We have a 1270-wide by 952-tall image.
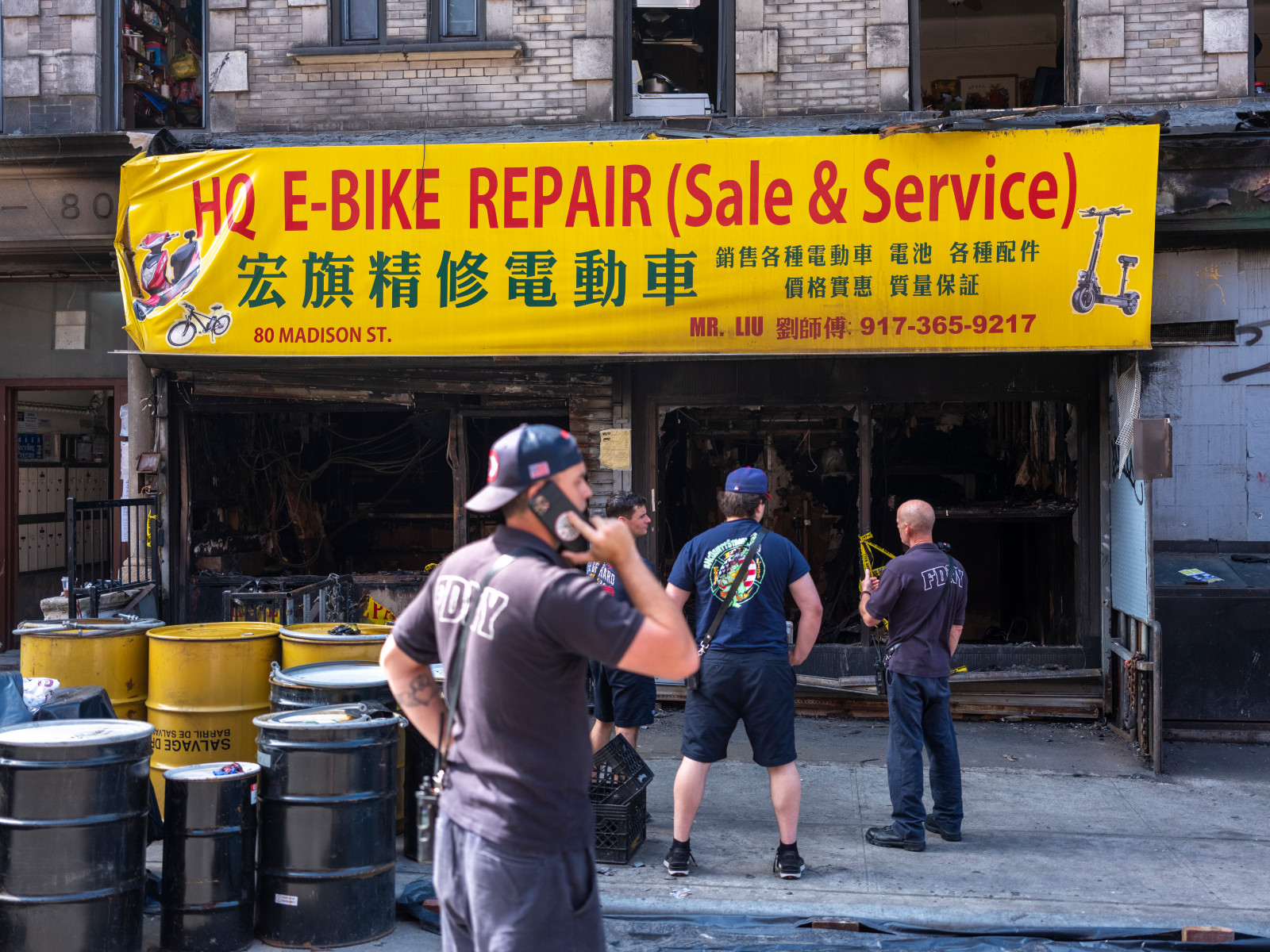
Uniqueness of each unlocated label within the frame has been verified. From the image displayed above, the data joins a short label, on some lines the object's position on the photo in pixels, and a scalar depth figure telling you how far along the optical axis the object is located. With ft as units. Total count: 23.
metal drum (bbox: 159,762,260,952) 14.87
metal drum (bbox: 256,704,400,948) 15.06
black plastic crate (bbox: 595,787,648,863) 18.12
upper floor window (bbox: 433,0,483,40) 29.40
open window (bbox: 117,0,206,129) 31.12
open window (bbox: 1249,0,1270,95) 34.83
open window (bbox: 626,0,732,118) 29.37
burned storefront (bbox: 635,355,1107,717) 28.40
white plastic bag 16.44
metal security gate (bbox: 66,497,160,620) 25.98
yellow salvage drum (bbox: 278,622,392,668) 18.65
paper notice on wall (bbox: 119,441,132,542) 30.35
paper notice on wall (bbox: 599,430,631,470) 29.27
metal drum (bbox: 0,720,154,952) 13.84
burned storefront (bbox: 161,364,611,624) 29.48
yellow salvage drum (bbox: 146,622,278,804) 18.26
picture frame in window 33.19
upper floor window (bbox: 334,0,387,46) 29.60
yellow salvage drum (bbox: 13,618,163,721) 18.89
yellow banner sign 25.43
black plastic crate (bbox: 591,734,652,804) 18.37
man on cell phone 9.05
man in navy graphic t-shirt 17.33
